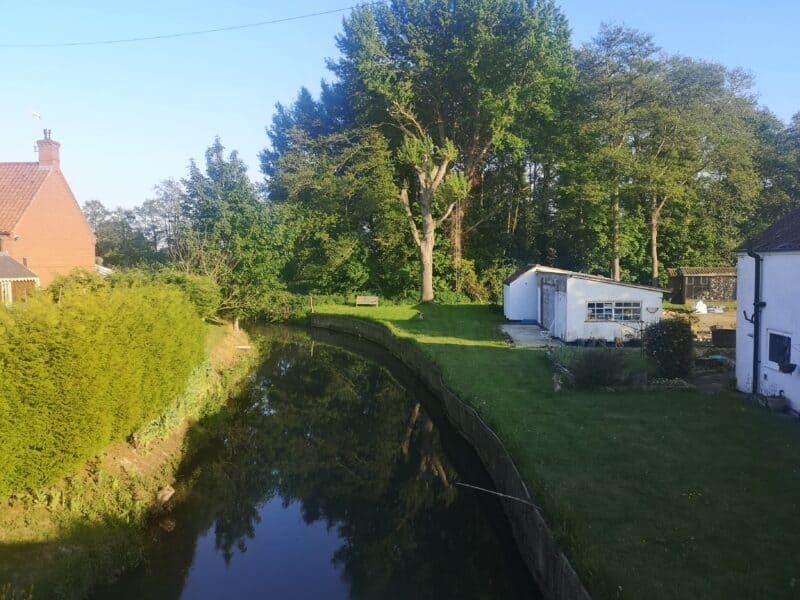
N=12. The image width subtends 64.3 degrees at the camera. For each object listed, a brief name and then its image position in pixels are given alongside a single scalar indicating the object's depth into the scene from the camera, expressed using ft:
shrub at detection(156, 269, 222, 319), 87.15
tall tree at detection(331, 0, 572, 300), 127.03
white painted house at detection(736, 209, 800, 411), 49.19
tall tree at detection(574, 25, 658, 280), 122.72
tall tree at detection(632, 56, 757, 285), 124.67
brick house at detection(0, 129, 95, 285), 82.84
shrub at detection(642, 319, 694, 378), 63.46
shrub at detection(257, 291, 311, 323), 132.46
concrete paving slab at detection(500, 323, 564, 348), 90.35
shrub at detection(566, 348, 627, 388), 60.59
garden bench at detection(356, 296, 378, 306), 151.23
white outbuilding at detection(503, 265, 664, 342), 90.02
